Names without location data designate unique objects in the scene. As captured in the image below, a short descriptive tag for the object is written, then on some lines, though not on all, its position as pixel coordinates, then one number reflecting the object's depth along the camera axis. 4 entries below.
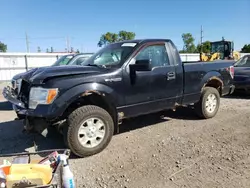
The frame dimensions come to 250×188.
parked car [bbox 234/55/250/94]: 6.80
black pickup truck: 2.92
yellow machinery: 16.72
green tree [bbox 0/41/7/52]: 60.14
